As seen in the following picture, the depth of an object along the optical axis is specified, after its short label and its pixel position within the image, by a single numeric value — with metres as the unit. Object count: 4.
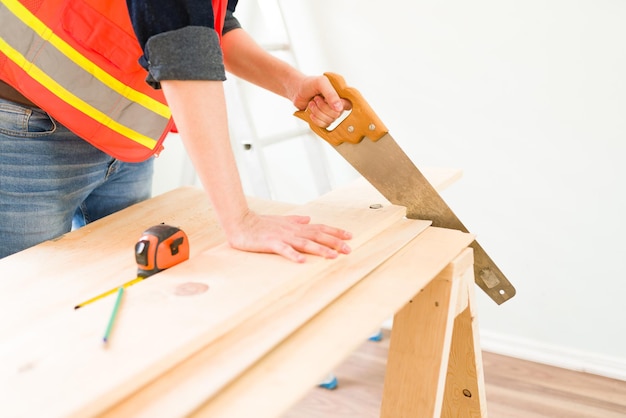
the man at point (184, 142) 0.99
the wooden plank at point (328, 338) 0.74
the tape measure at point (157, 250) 1.00
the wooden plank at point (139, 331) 0.69
